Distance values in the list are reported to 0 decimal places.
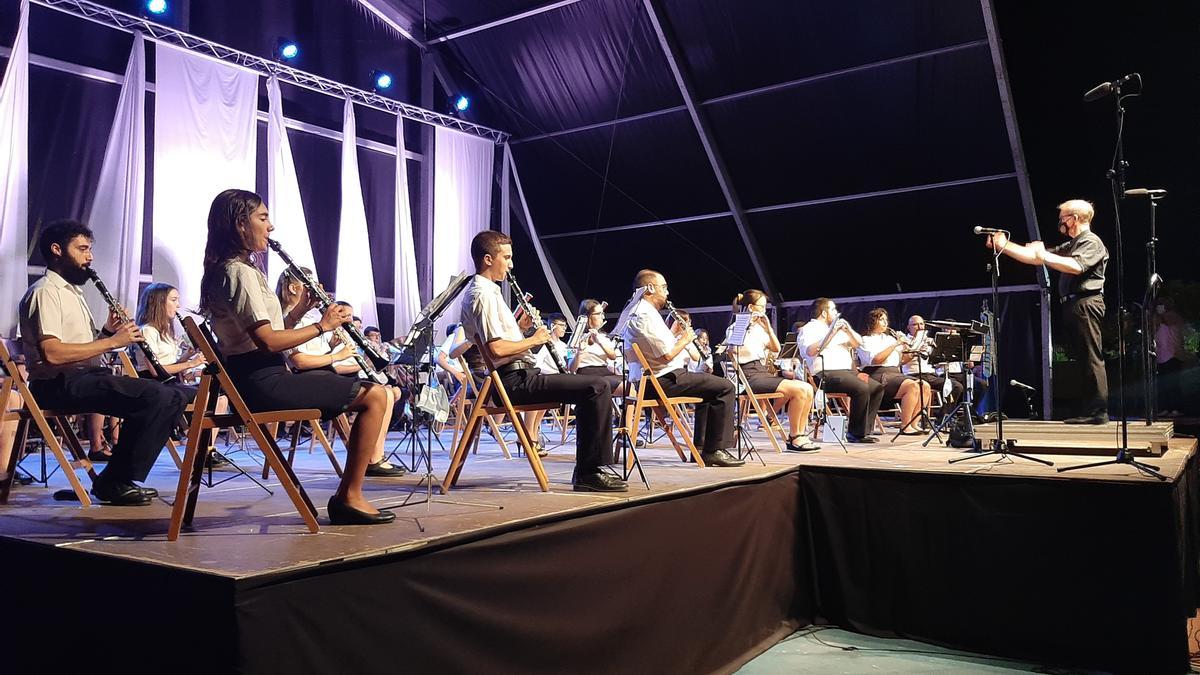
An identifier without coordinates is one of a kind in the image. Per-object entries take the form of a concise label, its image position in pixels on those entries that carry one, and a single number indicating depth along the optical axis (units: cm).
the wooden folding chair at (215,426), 289
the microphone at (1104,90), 441
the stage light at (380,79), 1401
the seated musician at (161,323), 630
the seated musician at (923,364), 882
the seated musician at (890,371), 880
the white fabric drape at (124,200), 950
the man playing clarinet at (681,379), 550
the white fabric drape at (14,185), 882
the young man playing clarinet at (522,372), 422
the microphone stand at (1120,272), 412
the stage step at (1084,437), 496
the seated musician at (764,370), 707
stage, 235
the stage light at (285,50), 1254
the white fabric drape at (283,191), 1113
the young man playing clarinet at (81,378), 402
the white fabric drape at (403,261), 1272
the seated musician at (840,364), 778
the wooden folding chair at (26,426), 386
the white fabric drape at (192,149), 993
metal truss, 971
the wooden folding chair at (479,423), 420
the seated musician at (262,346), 307
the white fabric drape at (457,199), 1355
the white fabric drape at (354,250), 1203
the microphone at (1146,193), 535
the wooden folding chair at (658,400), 529
